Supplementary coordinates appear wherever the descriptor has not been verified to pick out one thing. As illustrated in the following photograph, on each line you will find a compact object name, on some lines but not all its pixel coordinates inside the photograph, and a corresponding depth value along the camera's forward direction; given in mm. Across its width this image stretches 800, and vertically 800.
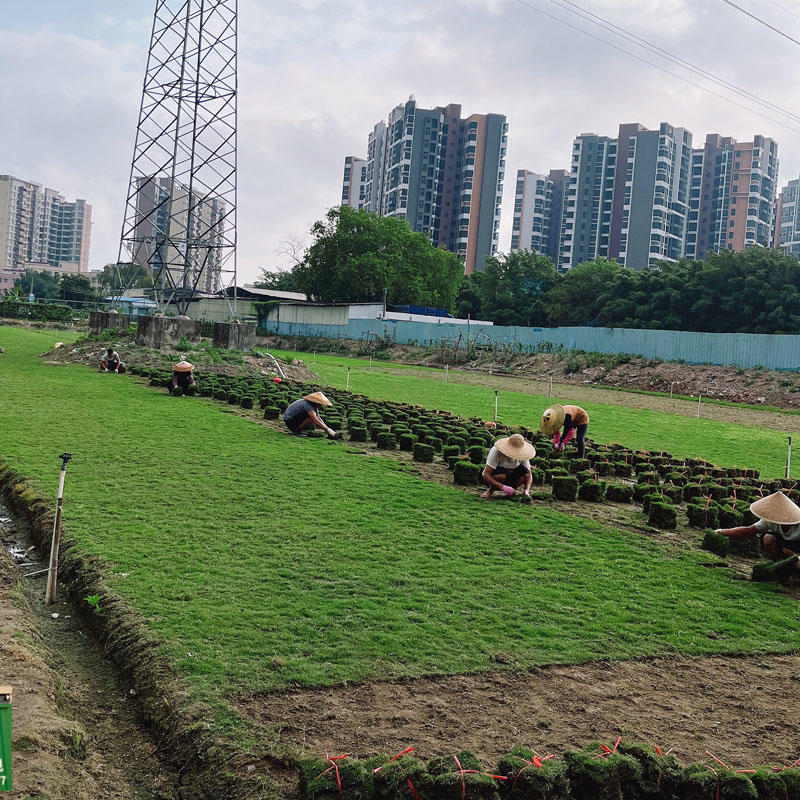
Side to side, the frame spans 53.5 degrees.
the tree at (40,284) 121981
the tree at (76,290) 92562
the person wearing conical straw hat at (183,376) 23266
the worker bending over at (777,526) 9016
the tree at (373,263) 73625
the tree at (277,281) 101694
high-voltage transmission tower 35219
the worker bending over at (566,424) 13977
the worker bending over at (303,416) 17016
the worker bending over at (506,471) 11930
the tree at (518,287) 72688
